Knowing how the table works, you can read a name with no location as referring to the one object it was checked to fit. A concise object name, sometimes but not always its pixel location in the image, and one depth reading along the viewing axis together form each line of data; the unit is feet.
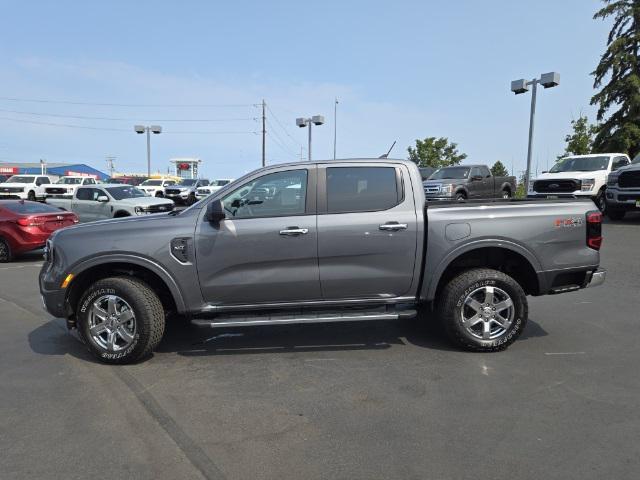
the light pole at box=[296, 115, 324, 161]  97.14
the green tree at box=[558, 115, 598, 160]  108.37
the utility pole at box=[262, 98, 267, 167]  172.86
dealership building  269.64
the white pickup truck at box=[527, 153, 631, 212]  51.80
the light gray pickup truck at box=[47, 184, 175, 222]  48.73
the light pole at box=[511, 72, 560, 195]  69.46
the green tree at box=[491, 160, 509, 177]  265.75
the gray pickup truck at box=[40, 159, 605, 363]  14.96
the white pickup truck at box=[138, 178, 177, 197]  103.50
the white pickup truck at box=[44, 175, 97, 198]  98.53
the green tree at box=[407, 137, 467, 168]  156.56
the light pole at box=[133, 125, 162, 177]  138.21
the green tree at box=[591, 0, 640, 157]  92.38
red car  36.11
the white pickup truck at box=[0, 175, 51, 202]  105.70
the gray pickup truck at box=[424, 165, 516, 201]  58.65
